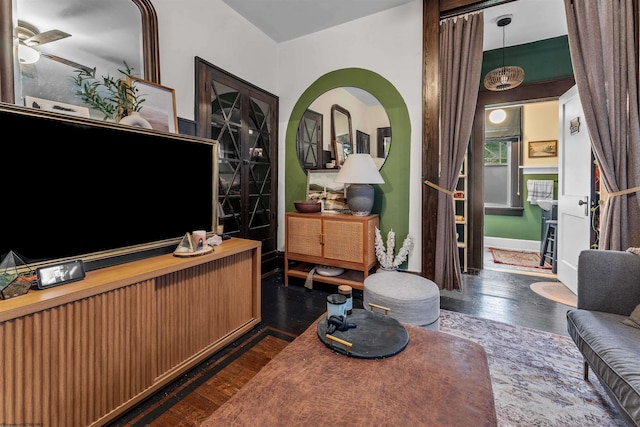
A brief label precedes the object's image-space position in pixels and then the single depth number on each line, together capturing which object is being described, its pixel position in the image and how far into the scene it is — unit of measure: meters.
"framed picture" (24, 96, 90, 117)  1.60
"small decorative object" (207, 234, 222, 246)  2.09
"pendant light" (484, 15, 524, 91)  3.05
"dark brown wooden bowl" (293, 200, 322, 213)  3.11
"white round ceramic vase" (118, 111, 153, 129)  1.83
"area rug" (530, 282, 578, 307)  2.74
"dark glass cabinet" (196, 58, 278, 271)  2.74
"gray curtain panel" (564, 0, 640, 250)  2.06
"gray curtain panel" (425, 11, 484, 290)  2.69
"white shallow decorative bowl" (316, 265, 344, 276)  3.01
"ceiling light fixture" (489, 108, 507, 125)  5.12
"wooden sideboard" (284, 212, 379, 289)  2.76
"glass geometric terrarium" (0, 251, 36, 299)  1.13
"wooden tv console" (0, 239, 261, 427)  1.08
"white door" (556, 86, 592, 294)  2.75
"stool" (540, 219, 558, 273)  3.62
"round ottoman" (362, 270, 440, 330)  1.88
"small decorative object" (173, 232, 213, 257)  1.81
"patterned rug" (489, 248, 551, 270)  4.08
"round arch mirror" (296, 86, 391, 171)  3.15
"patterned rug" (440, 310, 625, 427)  1.37
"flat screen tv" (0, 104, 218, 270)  1.26
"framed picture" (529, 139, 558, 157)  4.82
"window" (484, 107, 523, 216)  5.13
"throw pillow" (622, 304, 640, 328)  1.41
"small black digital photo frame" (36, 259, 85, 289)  1.23
